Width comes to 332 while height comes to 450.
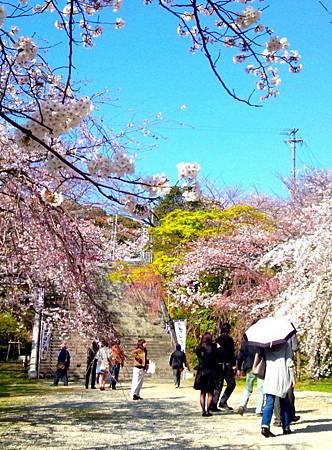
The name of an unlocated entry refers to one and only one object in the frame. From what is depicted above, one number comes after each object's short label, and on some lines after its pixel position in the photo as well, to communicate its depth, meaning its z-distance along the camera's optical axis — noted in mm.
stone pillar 18984
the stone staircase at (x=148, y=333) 20297
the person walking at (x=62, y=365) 16672
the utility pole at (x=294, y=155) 31445
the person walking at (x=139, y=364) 12062
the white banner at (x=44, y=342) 19077
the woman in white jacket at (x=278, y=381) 7288
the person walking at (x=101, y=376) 15234
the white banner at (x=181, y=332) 18750
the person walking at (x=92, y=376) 15522
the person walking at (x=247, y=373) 9086
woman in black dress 9266
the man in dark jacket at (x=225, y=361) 10031
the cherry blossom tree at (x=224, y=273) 19469
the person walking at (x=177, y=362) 16344
